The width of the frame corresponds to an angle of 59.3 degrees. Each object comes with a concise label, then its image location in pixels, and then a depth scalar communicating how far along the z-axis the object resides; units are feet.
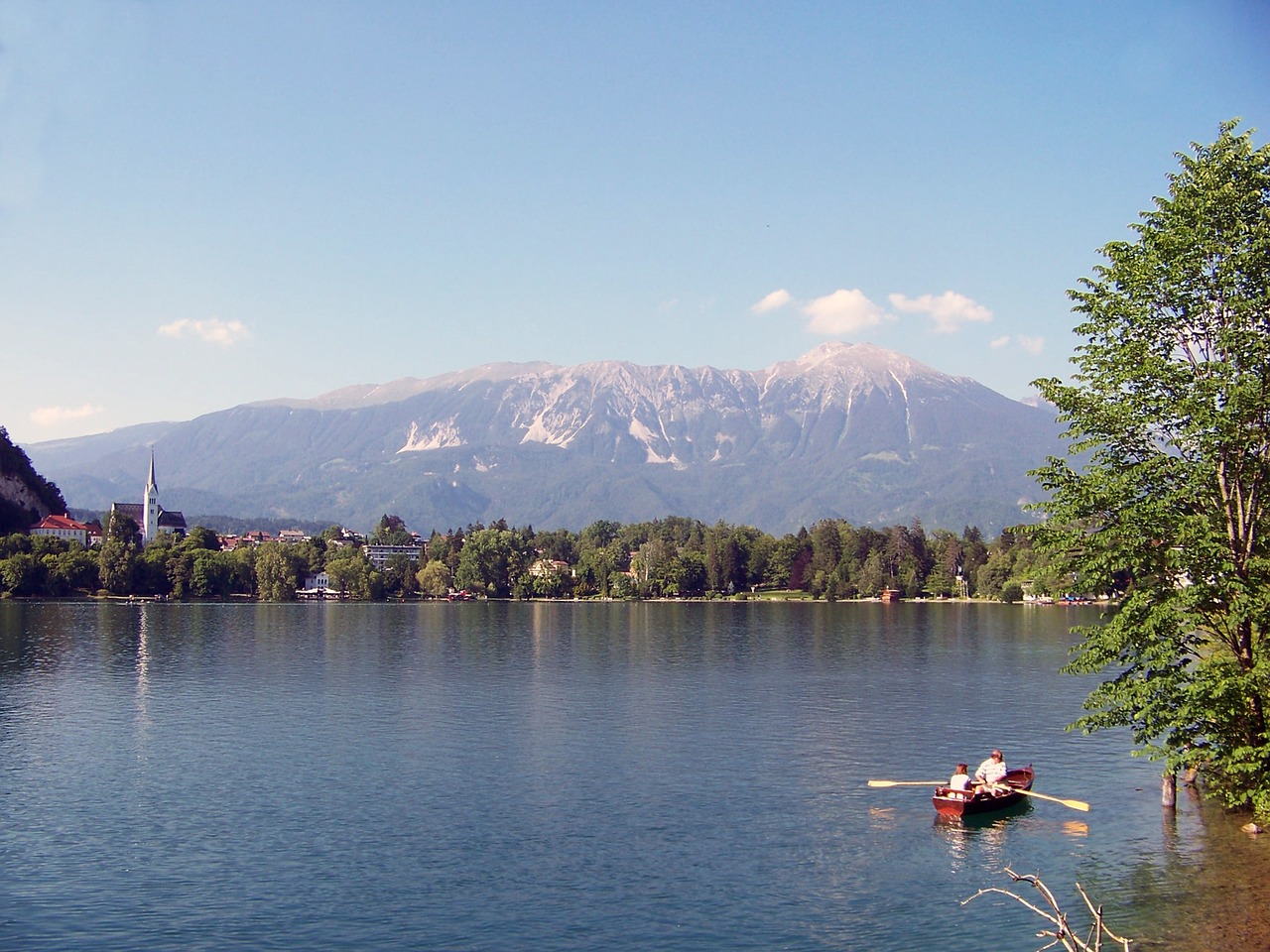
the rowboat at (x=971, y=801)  127.54
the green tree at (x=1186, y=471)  102.22
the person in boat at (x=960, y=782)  128.88
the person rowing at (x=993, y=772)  133.59
